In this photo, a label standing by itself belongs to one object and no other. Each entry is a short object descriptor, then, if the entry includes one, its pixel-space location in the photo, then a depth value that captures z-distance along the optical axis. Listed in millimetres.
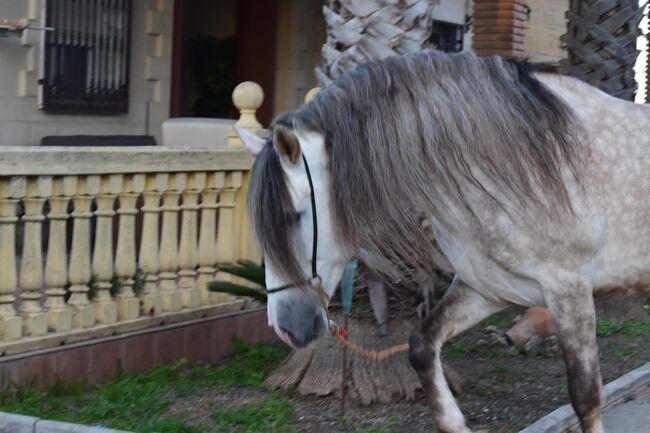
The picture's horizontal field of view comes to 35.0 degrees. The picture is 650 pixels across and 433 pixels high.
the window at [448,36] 13672
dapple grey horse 4016
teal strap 5105
